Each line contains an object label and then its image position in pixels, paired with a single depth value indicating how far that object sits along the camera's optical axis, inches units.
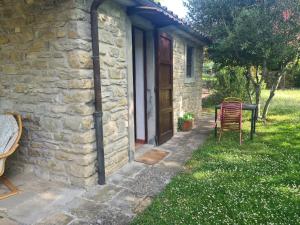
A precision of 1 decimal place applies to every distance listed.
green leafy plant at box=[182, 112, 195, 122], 272.5
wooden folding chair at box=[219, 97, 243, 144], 220.3
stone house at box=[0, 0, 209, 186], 127.6
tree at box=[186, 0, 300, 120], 251.4
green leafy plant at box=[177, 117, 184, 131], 270.8
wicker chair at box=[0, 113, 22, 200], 123.6
